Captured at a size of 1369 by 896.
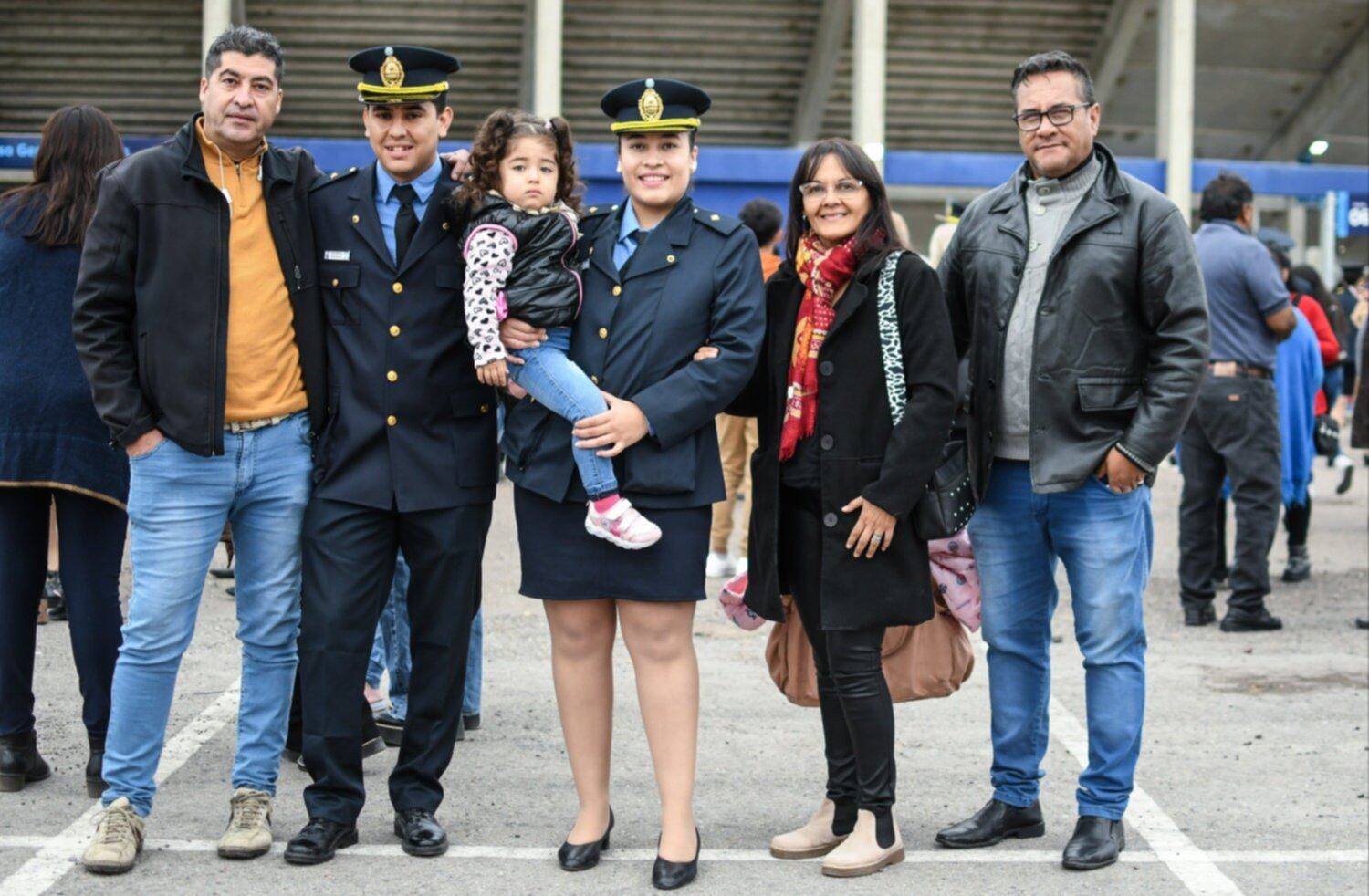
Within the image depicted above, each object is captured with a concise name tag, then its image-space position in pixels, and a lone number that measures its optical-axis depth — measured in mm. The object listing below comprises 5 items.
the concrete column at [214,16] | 23234
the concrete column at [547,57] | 23359
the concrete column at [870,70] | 24125
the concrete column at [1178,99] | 24797
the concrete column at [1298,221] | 24406
